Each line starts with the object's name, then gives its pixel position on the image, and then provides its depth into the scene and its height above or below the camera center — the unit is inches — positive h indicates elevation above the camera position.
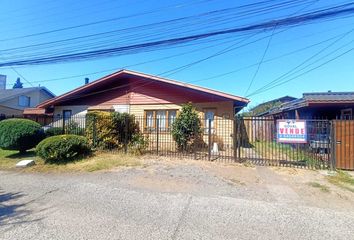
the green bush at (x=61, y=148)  364.5 -38.4
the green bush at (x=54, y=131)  523.9 -17.2
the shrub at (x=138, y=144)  458.0 -40.6
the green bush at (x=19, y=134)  426.9 -19.5
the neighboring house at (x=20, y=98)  1083.9 +126.2
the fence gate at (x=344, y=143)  346.9 -30.0
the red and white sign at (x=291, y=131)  364.5 -13.3
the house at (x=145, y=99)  565.6 +59.7
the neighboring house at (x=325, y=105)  492.4 +36.7
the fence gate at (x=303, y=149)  357.1 -45.8
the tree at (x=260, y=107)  1817.1 +123.6
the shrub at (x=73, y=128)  512.5 -10.8
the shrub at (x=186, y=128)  479.8 -10.6
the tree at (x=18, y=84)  1627.2 +261.9
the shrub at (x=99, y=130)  465.7 -13.5
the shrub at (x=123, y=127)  483.7 -8.3
